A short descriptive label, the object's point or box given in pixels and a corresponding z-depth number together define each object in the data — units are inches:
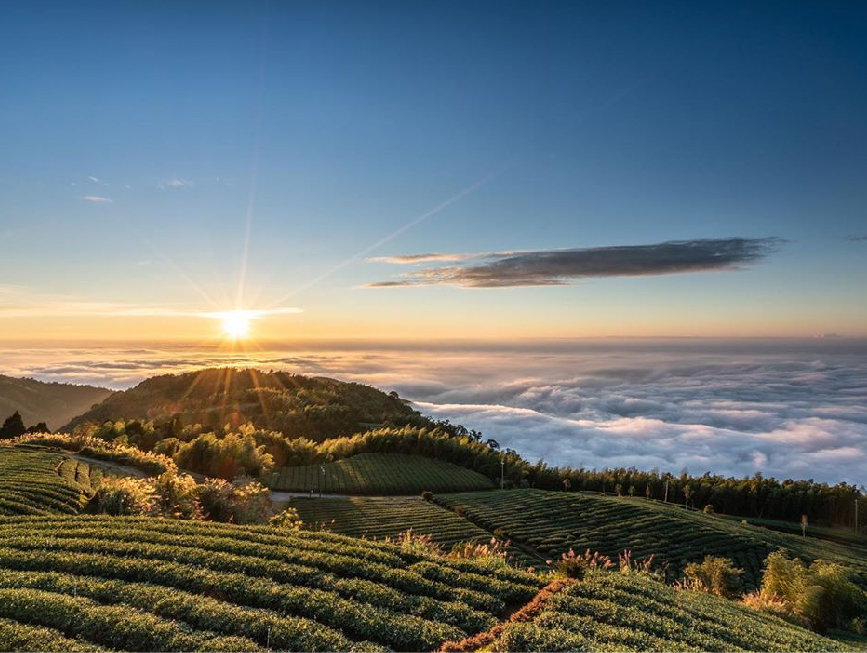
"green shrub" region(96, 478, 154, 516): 908.6
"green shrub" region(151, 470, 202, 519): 1012.5
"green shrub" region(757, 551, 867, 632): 866.1
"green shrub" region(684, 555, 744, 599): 1082.7
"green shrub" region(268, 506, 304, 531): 1070.6
